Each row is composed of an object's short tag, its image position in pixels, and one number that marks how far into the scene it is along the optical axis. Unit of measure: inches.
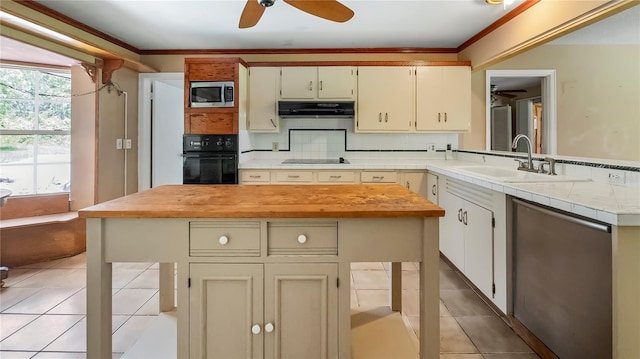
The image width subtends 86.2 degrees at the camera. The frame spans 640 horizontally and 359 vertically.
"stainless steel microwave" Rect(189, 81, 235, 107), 147.2
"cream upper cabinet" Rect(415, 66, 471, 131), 155.2
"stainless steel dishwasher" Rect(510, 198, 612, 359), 53.9
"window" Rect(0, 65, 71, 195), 137.2
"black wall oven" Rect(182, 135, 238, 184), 146.3
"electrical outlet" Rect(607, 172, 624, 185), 73.9
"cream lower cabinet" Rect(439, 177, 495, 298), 90.4
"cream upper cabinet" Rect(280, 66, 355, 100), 156.2
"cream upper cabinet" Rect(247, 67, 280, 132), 157.2
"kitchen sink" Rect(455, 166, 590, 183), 83.0
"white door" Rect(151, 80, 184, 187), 172.9
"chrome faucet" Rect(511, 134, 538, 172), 96.7
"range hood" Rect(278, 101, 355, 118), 150.3
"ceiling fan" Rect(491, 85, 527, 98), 157.0
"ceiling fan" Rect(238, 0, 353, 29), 75.4
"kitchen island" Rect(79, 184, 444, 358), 53.5
